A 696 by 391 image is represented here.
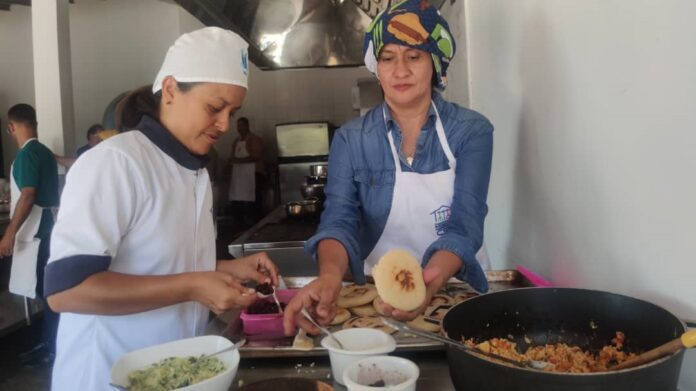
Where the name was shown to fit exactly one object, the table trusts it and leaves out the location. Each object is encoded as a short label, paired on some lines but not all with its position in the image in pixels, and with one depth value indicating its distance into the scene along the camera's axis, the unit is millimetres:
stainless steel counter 2609
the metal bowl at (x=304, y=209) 3340
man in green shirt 3777
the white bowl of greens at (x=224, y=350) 977
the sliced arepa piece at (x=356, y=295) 1463
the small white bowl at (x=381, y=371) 860
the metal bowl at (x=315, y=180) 4051
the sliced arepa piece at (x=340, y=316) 1362
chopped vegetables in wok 951
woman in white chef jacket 1076
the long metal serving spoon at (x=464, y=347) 777
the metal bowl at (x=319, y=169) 5716
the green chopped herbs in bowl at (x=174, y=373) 895
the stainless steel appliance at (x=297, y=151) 6820
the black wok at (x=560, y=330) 685
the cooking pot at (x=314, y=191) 3691
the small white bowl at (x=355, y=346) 953
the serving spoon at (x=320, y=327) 1034
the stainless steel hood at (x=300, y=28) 2398
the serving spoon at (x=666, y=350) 718
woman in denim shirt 1536
